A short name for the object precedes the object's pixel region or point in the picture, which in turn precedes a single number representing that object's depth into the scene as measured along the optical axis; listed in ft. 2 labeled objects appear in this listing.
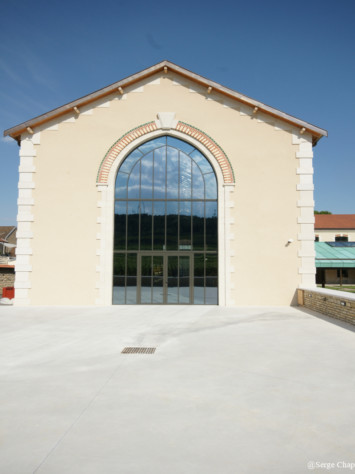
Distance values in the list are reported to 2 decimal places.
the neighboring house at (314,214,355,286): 93.15
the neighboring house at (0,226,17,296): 60.80
